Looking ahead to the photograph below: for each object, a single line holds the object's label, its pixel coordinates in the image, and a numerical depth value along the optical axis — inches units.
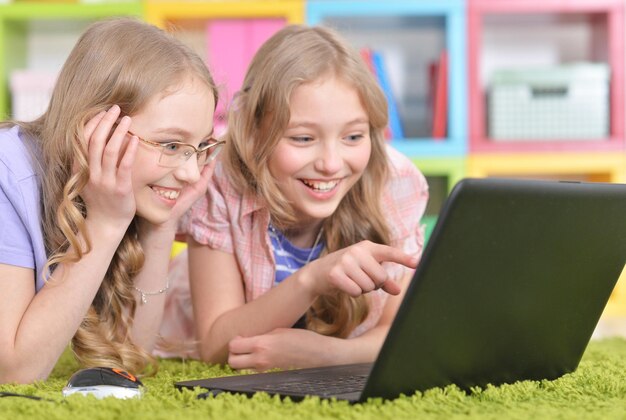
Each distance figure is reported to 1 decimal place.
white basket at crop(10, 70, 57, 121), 106.9
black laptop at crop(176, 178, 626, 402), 29.3
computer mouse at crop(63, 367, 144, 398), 34.3
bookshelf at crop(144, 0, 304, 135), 105.7
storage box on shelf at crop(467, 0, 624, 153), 106.8
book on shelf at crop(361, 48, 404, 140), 105.6
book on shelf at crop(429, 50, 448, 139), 107.3
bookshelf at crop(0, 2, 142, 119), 108.2
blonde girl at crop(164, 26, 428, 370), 50.9
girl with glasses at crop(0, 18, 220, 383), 42.5
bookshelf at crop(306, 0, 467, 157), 106.4
